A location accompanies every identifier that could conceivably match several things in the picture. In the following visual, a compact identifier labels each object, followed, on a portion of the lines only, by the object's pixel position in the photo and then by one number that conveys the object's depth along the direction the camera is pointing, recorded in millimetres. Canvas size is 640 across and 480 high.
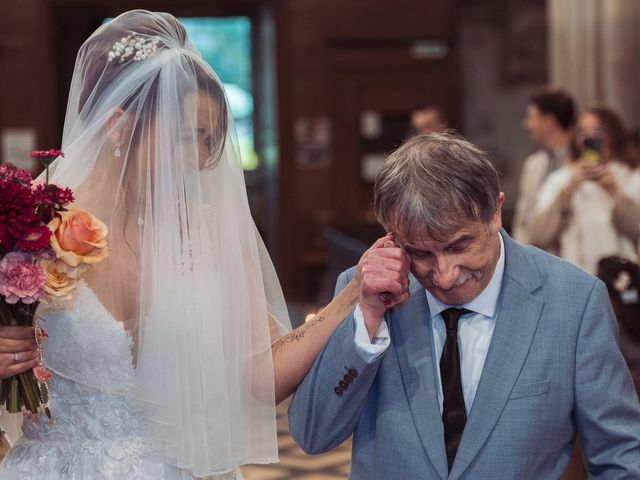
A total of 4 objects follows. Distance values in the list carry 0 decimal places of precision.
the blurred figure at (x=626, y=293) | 4691
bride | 2621
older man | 2289
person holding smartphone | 5723
